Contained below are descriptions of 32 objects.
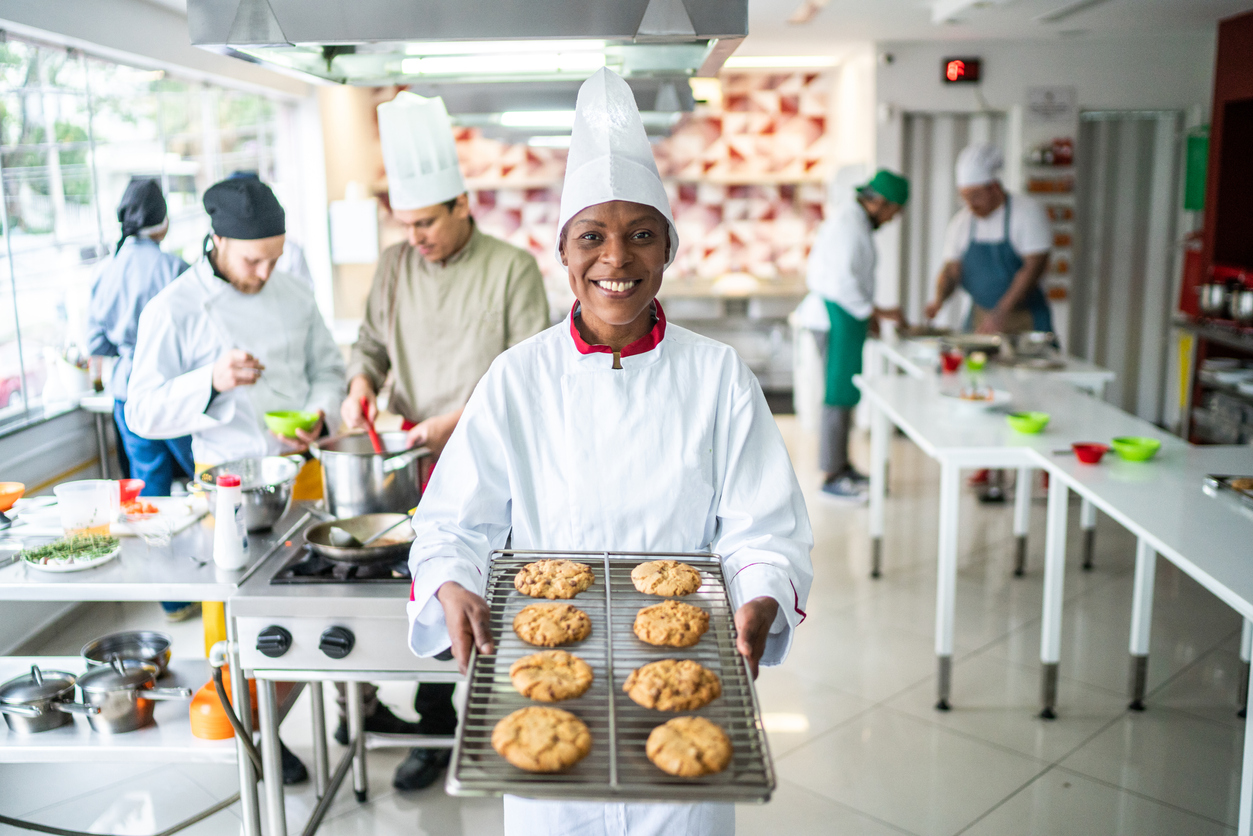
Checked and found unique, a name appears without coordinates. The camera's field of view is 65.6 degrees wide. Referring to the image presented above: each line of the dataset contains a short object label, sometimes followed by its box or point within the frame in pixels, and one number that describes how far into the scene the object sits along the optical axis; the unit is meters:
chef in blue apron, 5.15
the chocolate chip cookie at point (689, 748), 1.11
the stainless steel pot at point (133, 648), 2.33
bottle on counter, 2.01
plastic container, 2.19
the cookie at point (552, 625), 1.39
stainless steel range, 1.87
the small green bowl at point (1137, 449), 2.95
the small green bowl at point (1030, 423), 3.29
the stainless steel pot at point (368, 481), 2.12
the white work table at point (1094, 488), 2.19
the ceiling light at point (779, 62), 7.07
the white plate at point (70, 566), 2.03
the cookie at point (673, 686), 1.26
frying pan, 1.95
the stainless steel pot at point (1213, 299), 5.23
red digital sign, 6.21
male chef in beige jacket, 2.67
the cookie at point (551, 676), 1.27
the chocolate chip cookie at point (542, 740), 1.11
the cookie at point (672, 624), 1.39
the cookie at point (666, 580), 1.49
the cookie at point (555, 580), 1.46
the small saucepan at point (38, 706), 2.11
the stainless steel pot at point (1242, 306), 4.95
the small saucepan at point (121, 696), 2.10
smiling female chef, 1.48
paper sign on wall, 6.31
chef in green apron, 5.07
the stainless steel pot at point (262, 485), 2.19
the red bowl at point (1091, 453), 2.92
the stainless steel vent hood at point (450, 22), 1.58
